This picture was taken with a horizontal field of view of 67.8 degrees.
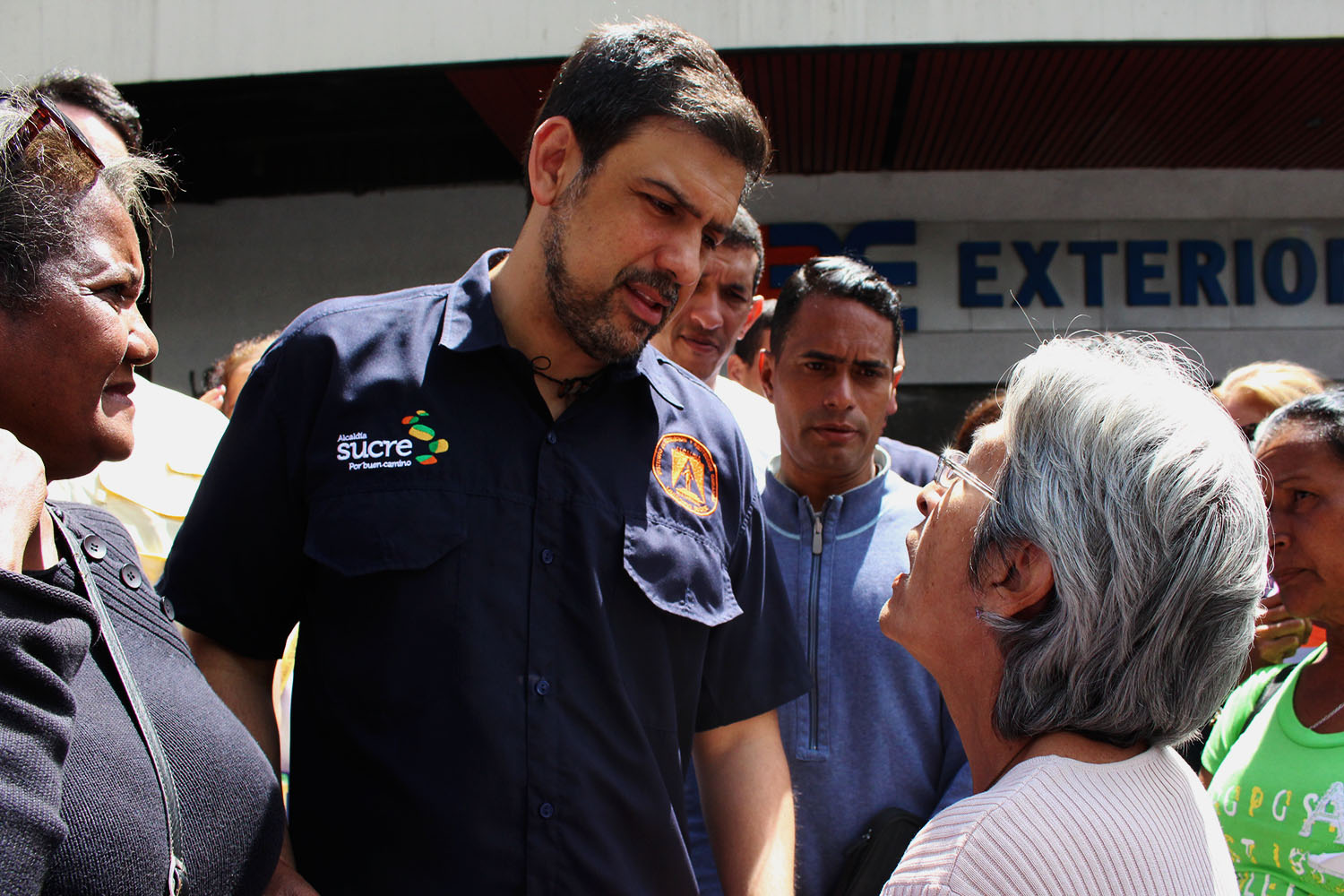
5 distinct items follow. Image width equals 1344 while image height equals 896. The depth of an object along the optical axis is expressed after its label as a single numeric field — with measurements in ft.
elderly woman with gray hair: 3.89
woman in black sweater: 2.99
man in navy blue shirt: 4.78
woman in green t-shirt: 6.70
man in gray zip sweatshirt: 7.41
